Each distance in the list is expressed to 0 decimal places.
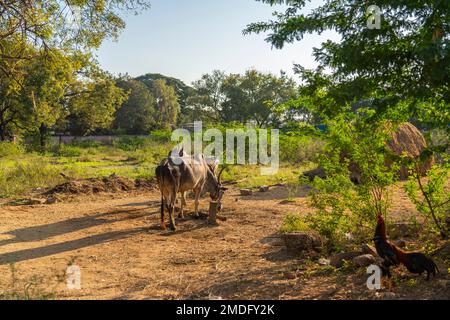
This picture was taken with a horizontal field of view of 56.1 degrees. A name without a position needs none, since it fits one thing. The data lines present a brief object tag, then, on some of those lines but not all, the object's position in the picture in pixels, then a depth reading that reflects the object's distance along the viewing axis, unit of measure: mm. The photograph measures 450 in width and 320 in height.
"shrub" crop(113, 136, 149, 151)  33134
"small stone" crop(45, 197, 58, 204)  12320
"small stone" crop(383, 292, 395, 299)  4595
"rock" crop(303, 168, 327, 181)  14737
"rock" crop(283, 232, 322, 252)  6750
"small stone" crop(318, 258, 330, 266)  5998
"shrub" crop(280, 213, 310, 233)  7629
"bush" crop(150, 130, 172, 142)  19847
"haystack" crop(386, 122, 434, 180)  14500
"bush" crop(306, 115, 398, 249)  6586
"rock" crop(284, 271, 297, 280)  5617
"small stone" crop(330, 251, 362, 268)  5828
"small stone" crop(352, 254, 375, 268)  5503
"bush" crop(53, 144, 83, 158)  29406
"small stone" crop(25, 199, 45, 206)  12219
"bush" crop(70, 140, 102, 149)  34875
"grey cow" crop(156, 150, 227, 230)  9492
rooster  4855
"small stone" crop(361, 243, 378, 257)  5885
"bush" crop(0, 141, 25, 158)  23281
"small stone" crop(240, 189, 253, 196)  13297
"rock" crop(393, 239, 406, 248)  6298
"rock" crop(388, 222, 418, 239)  7012
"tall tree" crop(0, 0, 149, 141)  10977
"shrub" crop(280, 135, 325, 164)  21328
